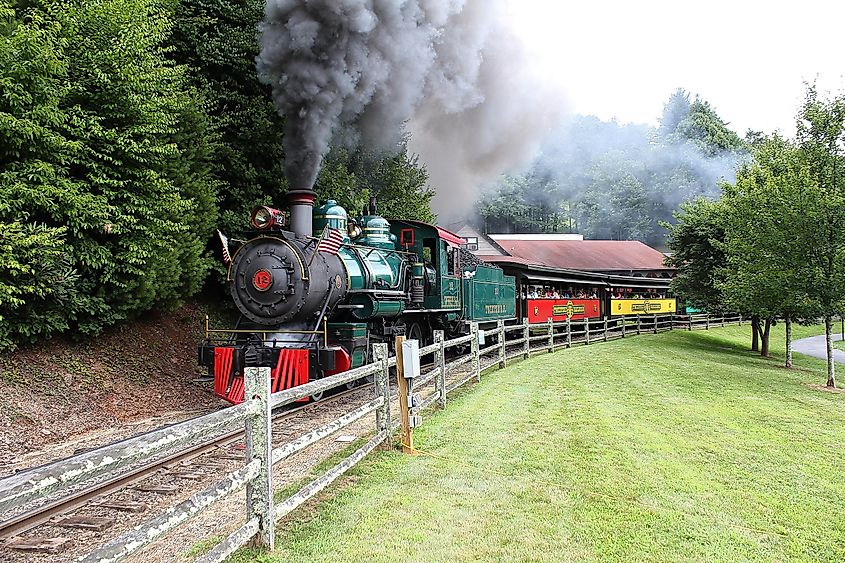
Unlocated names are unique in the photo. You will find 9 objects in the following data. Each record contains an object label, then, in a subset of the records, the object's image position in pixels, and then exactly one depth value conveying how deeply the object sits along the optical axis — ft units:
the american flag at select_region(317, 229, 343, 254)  32.89
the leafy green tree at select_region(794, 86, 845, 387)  44.42
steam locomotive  31.55
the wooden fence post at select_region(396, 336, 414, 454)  21.67
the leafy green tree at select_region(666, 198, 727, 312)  73.51
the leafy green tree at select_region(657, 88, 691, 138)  242.78
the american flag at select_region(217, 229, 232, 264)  34.00
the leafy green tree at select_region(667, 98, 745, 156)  212.84
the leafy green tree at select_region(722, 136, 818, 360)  46.68
